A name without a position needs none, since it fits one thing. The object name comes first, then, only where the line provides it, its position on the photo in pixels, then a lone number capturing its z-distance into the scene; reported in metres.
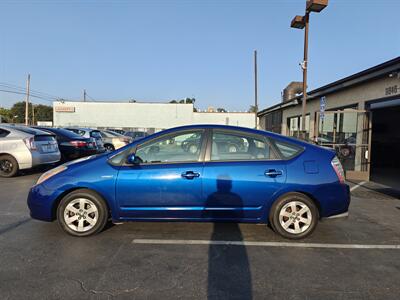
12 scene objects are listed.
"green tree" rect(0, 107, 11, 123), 85.61
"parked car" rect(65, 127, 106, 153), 12.15
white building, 41.94
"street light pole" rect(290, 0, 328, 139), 9.70
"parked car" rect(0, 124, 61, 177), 8.10
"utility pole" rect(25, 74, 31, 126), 40.82
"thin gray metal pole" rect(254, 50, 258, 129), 28.47
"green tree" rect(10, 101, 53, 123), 83.19
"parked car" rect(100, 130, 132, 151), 16.03
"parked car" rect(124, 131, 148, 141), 21.12
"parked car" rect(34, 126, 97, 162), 10.81
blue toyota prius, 3.83
